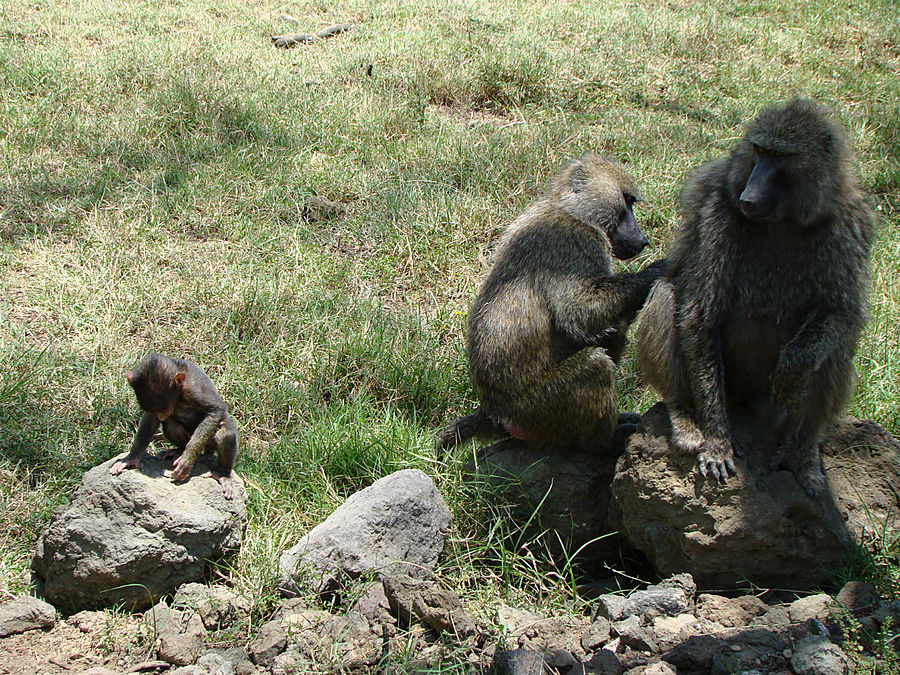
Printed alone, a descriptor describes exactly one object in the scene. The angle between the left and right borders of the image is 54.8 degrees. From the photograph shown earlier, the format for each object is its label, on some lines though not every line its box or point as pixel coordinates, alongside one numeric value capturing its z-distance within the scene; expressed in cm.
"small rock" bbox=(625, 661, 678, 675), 263
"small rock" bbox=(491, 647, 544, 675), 264
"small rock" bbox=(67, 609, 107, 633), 311
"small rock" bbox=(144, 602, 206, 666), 290
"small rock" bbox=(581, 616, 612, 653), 290
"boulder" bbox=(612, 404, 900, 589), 310
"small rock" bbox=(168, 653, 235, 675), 275
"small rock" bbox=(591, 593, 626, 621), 298
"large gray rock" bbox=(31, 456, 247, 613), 313
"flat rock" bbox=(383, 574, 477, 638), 288
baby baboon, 325
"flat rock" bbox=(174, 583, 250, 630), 307
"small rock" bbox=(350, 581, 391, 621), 299
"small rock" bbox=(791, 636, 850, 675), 252
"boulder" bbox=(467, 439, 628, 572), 354
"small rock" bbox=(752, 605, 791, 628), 286
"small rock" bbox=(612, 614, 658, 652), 279
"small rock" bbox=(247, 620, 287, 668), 282
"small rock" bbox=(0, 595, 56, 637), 300
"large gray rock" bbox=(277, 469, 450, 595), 315
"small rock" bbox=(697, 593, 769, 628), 293
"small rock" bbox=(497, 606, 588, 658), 288
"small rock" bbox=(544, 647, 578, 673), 274
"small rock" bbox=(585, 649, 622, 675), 270
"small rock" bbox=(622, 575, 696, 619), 296
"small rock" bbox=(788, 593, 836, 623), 286
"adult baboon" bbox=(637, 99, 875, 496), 303
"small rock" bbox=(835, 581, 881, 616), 284
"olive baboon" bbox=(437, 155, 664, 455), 346
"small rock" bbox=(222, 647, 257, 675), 279
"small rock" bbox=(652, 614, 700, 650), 279
